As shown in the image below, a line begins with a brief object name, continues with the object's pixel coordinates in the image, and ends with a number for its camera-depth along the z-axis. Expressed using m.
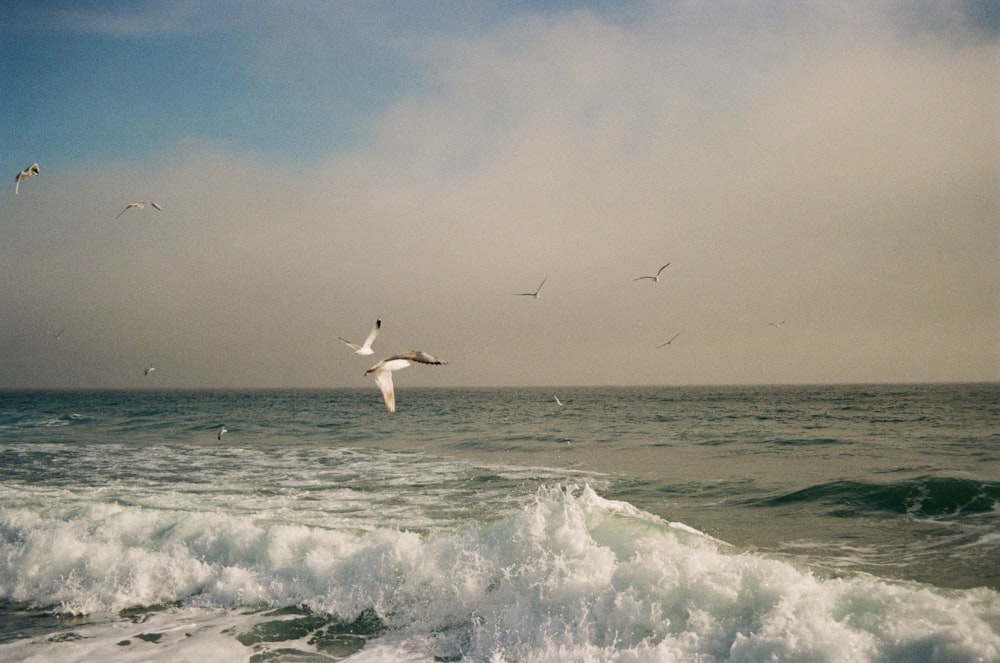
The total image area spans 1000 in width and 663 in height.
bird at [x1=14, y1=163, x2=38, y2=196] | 10.44
